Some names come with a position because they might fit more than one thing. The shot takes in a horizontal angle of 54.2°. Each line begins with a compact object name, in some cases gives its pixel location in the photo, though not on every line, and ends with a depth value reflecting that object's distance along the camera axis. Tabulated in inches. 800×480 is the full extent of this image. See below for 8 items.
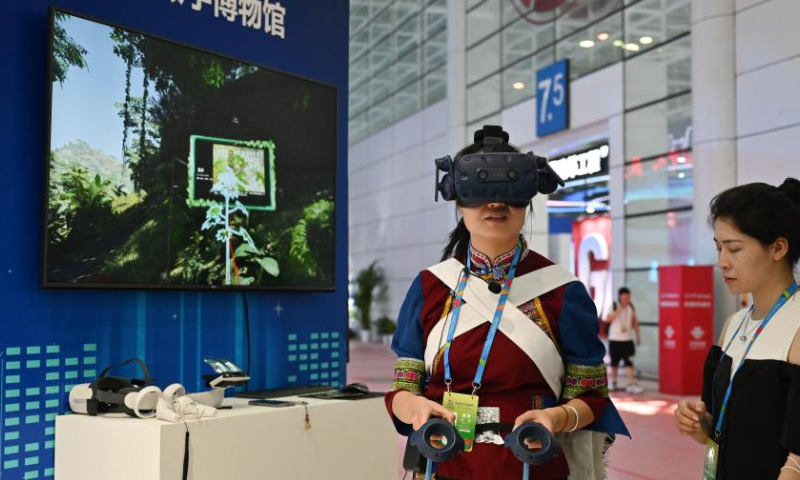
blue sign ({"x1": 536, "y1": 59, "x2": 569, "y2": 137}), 565.6
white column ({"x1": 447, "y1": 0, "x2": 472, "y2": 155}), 713.6
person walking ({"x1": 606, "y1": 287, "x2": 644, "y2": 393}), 423.2
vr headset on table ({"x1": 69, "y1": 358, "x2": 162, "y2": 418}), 119.3
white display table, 115.7
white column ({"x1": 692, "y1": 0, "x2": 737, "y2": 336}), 426.3
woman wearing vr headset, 72.9
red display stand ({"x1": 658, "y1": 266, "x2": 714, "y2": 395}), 416.2
